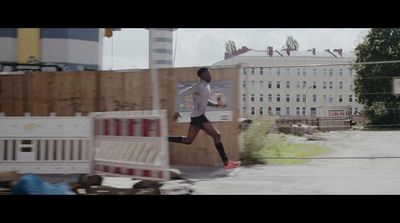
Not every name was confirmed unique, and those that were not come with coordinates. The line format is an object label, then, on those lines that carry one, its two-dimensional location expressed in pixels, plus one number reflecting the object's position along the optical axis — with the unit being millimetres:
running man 9453
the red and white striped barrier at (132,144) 7375
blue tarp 5992
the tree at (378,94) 11453
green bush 9961
